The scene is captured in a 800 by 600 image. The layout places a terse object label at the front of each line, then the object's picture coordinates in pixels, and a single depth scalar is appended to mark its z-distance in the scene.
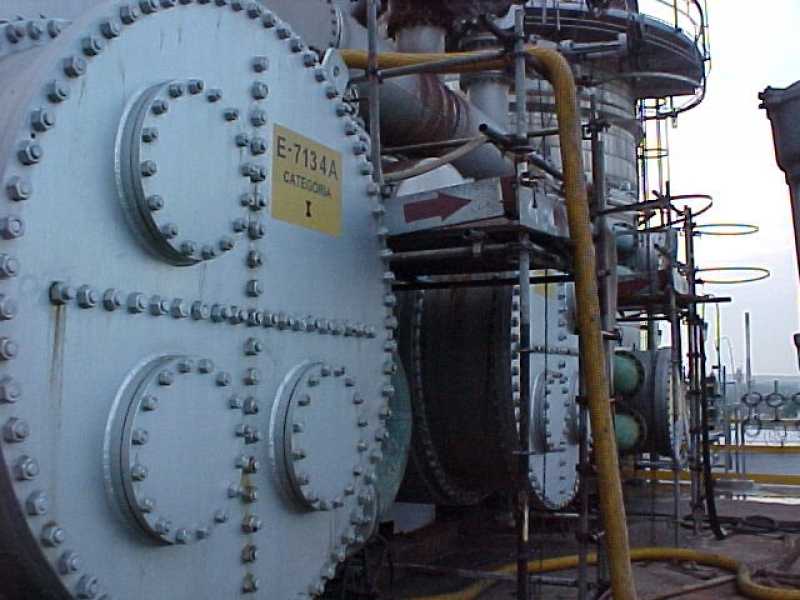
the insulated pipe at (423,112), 5.70
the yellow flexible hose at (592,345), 4.46
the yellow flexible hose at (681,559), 5.94
